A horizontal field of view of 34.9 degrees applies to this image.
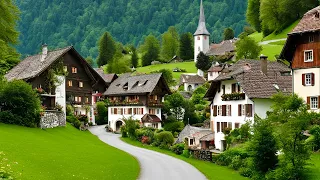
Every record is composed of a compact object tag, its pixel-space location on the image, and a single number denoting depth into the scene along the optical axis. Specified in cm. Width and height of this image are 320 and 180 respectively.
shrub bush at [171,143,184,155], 5733
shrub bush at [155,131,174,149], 6125
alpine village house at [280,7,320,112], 4722
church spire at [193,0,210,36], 16012
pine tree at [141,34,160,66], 15650
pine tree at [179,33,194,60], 15975
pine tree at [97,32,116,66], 15850
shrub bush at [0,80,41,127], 5262
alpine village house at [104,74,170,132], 8044
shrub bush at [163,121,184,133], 7740
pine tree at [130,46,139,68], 15304
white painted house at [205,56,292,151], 5444
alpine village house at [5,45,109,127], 6706
